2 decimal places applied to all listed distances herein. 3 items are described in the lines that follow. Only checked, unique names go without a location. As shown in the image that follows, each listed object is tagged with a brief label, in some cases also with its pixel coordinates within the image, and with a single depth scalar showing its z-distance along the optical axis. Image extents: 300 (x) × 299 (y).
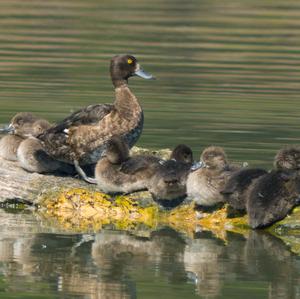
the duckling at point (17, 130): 13.49
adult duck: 12.86
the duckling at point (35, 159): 13.01
